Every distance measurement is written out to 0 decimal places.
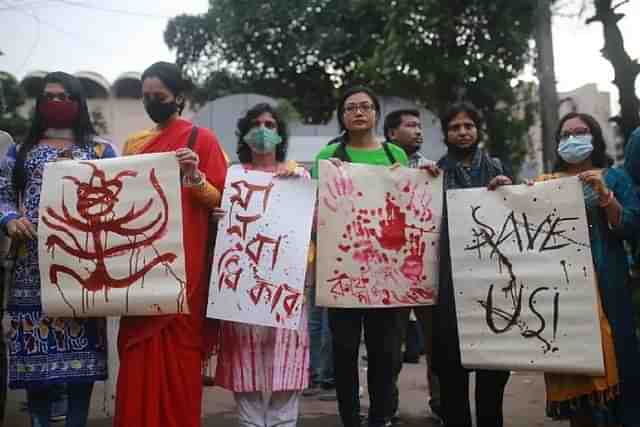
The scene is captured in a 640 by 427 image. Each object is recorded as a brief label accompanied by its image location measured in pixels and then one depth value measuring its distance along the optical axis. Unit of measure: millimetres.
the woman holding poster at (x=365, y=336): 3145
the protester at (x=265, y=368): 2967
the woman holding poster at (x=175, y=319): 2752
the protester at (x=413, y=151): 3680
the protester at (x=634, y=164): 3049
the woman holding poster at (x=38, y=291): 2867
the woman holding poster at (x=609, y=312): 2910
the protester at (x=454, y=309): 3119
